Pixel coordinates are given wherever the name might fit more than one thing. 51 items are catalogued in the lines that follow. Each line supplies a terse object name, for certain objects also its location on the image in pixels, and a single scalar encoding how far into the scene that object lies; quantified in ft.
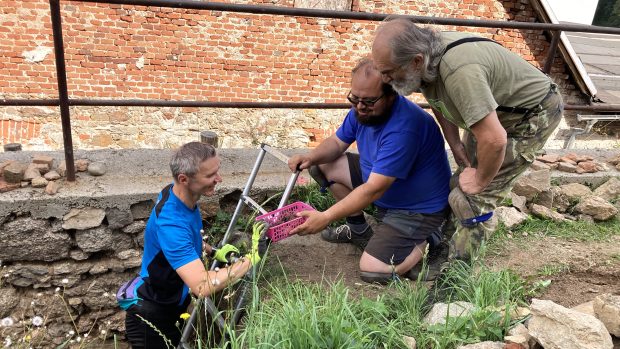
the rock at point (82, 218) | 11.42
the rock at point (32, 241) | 11.25
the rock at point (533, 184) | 13.46
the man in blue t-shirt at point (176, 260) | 8.44
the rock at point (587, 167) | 14.85
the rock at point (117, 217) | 11.68
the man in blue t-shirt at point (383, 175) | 9.72
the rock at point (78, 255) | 11.89
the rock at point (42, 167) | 11.84
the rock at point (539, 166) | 14.35
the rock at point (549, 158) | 15.16
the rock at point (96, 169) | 12.04
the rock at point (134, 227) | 11.91
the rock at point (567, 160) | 15.15
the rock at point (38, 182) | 11.42
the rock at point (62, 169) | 11.94
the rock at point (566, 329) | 7.00
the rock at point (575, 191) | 13.80
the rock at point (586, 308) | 8.19
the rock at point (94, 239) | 11.64
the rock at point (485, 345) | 7.34
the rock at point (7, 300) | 11.76
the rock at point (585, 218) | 13.15
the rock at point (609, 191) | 14.12
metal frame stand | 8.99
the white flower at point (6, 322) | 7.46
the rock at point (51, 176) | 11.66
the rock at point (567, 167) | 14.78
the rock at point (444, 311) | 8.31
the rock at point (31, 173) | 11.51
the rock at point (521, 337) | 7.41
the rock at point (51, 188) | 11.27
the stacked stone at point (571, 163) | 14.80
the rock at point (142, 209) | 11.84
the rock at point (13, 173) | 11.28
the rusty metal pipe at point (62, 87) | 10.28
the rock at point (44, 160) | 12.12
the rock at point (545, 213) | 13.00
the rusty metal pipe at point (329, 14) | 10.87
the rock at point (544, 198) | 13.51
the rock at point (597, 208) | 13.03
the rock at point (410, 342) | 7.72
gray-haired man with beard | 8.20
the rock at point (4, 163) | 11.52
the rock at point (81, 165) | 12.17
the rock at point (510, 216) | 12.37
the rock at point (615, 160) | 15.53
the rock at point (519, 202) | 13.15
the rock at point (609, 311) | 7.54
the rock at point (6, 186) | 11.21
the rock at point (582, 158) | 15.43
